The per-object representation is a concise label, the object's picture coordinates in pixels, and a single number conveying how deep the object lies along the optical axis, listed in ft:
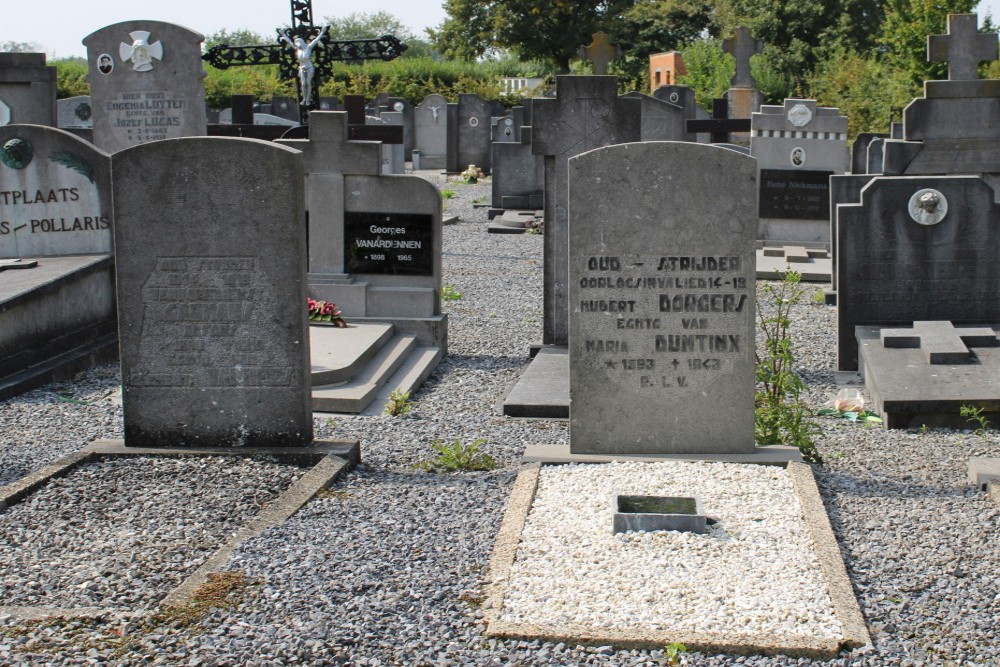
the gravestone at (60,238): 27.30
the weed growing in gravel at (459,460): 19.29
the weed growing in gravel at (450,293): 39.11
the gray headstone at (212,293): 18.78
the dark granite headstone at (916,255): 27.32
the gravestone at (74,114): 66.23
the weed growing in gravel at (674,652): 11.99
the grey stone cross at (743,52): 93.81
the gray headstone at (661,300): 18.29
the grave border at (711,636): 12.19
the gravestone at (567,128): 28.30
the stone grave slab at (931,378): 22.99
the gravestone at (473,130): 92.32
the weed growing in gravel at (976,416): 22.20
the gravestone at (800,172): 48.60
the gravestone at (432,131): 102.17
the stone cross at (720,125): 61.00
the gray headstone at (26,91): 43.37
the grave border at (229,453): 13.23
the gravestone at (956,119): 35.58
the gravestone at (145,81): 42.78
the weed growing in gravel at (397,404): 24.41
